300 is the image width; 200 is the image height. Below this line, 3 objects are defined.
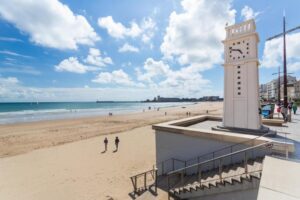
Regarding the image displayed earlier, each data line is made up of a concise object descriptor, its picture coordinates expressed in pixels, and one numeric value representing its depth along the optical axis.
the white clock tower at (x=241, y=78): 8.45
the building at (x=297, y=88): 90.44
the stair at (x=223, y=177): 4.93
